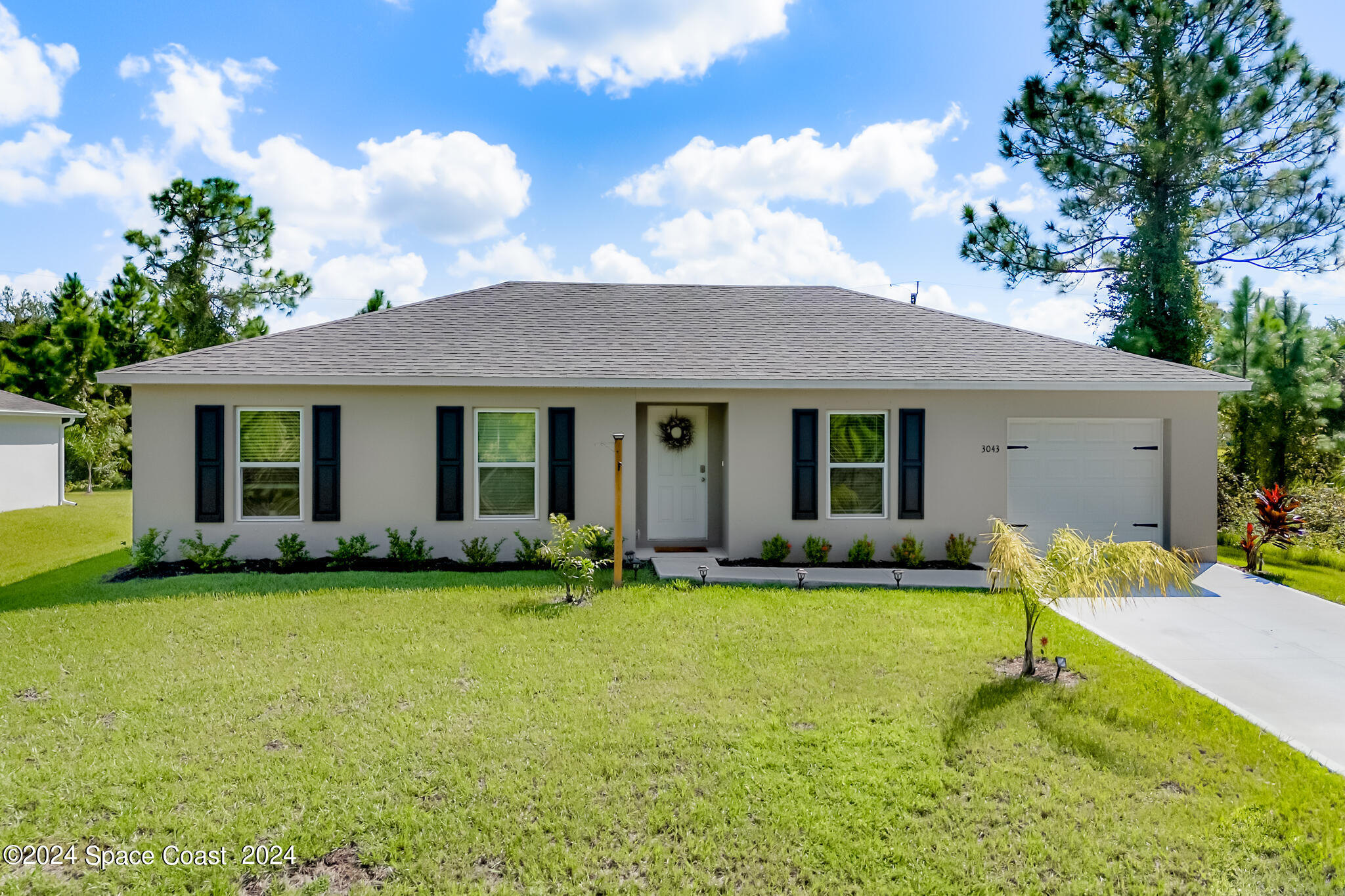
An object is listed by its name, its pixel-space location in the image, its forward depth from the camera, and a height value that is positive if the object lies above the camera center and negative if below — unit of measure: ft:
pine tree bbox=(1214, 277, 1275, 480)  41.42 +5.98
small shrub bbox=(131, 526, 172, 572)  26.89 -4.48
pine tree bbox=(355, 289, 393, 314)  84.69 +18.65
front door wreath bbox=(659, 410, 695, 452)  32.09 +0.69
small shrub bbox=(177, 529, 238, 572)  26.94 -4.61
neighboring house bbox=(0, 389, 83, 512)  49.08 -0.74
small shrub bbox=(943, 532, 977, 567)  29.27 -4.65
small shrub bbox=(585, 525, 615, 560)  28.96 -4.51
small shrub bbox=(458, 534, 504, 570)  28.19 -4.73
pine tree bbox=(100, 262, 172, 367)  79.10 +15.56
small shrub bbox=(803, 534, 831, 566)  28.99 -4.62
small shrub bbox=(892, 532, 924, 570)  29.07 -4.76
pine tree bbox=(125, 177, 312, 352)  76.43 +22.24
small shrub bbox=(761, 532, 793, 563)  28.99 -4.61
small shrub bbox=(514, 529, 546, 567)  28.43 -4.71
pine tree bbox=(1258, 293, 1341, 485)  39.65 +3.18
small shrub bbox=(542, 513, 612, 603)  23.11 -4.09
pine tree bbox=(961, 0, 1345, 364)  47.44 +22.75
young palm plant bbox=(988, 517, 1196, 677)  15.34 -2.85
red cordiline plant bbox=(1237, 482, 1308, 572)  28.50 -3.37
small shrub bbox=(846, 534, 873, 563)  29.17 -4.70
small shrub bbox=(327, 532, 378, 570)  27.76 -4.65
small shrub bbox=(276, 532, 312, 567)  27.61 -4.52
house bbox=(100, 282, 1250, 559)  27.86 +0.40
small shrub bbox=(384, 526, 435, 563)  27.96 -4.54
